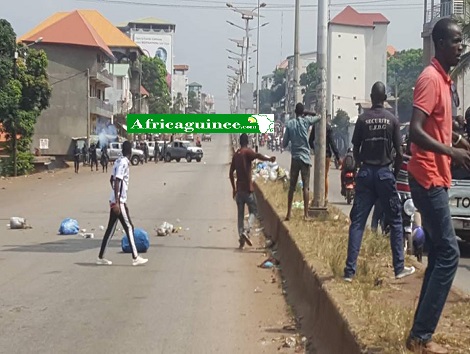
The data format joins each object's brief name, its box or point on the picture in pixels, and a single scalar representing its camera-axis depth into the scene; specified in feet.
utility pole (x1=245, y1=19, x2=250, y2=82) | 220.66
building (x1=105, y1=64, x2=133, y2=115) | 321.52
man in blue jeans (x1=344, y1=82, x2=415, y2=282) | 26.09
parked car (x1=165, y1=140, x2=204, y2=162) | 246.68
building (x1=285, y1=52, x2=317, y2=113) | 452.67
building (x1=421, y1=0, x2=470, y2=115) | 155.84
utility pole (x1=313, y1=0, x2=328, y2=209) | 48.73
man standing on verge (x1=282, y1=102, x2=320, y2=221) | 45.80
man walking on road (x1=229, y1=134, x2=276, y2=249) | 48.73
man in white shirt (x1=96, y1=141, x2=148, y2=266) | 41.91
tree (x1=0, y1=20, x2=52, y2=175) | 151.23
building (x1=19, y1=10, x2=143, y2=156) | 230.07
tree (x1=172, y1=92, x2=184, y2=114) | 522.27
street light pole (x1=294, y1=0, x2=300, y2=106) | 99.91
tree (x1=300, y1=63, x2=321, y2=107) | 348.79
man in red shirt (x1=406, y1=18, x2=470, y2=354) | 16.26
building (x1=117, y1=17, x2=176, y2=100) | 641.40
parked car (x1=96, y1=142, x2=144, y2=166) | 209.48
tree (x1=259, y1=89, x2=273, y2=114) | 541.34
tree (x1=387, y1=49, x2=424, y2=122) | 358.43
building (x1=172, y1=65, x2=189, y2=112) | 568.65
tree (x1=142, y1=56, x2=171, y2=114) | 426.92
